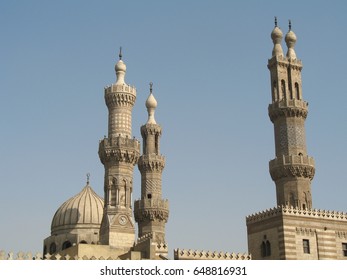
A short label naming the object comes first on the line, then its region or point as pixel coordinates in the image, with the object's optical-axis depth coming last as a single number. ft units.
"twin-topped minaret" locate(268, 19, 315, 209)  137.49
